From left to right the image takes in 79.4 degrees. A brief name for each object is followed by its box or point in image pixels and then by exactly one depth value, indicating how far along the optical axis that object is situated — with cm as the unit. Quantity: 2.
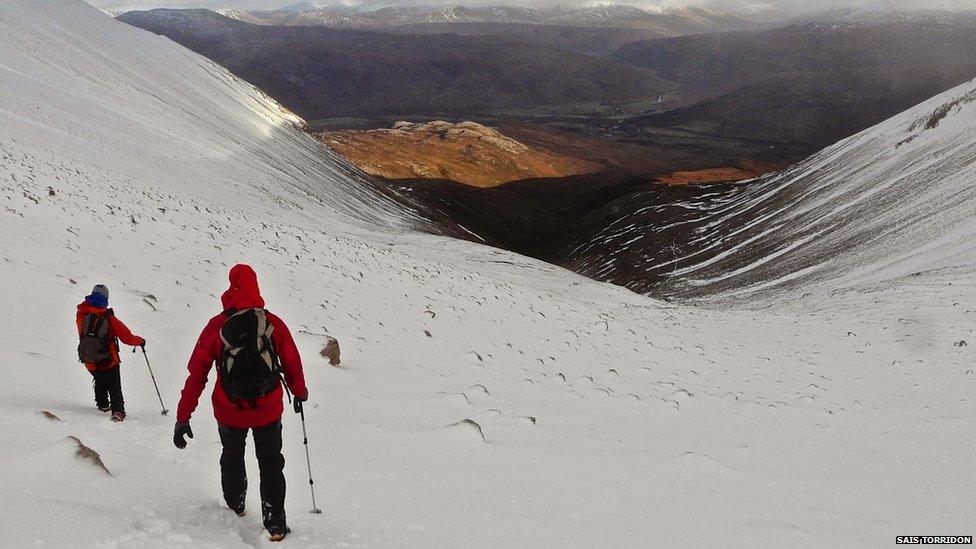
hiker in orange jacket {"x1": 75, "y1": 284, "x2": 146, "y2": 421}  676
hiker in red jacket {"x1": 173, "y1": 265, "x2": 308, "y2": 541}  477
